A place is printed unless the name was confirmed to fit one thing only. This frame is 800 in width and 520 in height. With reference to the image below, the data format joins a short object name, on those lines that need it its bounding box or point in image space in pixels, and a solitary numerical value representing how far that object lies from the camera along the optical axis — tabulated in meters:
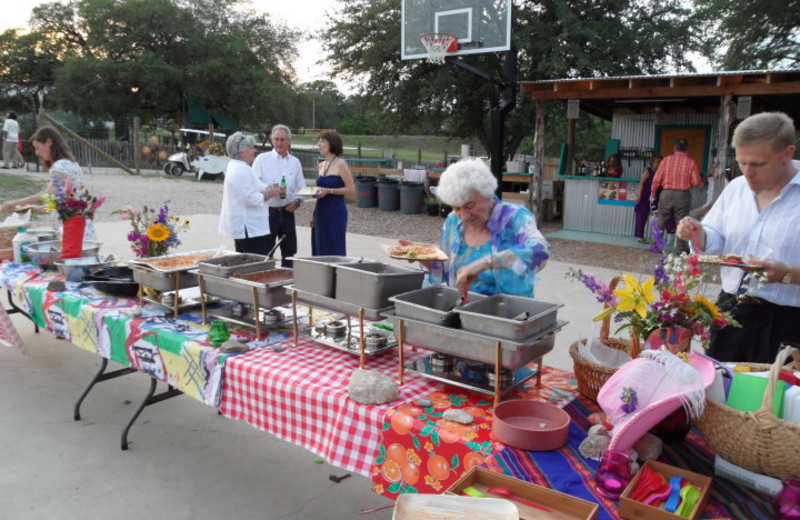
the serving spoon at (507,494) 1.35
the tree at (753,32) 16.38
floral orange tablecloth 1.58
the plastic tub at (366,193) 13.80
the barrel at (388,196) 13.22
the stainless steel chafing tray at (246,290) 2.36
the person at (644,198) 9.65
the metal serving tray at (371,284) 2.04
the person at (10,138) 15.58
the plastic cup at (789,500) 1.22
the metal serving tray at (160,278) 2.74
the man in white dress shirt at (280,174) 5.30
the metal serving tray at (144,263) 2.74
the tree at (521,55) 13.96
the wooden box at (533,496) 1.28
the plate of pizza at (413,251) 2.38
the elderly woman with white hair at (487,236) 2.18
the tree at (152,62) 22.48
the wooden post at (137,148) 17.56
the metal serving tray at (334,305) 2.04
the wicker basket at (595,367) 1.74
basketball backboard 9.13
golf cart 18.80
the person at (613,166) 10.63
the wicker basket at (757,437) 1.23
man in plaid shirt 8.38
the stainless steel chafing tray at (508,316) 1.67
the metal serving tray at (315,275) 2.19
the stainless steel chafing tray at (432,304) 1.83
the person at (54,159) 3.91
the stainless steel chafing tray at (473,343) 1.69
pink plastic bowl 1.54
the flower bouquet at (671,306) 1.55
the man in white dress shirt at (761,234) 1.98
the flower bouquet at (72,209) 3.41
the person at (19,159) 17.72
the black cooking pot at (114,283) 3.03
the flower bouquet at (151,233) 3.19
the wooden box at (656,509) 1.23
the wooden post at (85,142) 16.60
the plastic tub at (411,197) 12.77
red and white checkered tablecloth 1.84
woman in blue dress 5.46
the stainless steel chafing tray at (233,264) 2.51
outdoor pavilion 8.37
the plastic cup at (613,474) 1.35
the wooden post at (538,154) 10.30
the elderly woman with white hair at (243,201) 4.55
